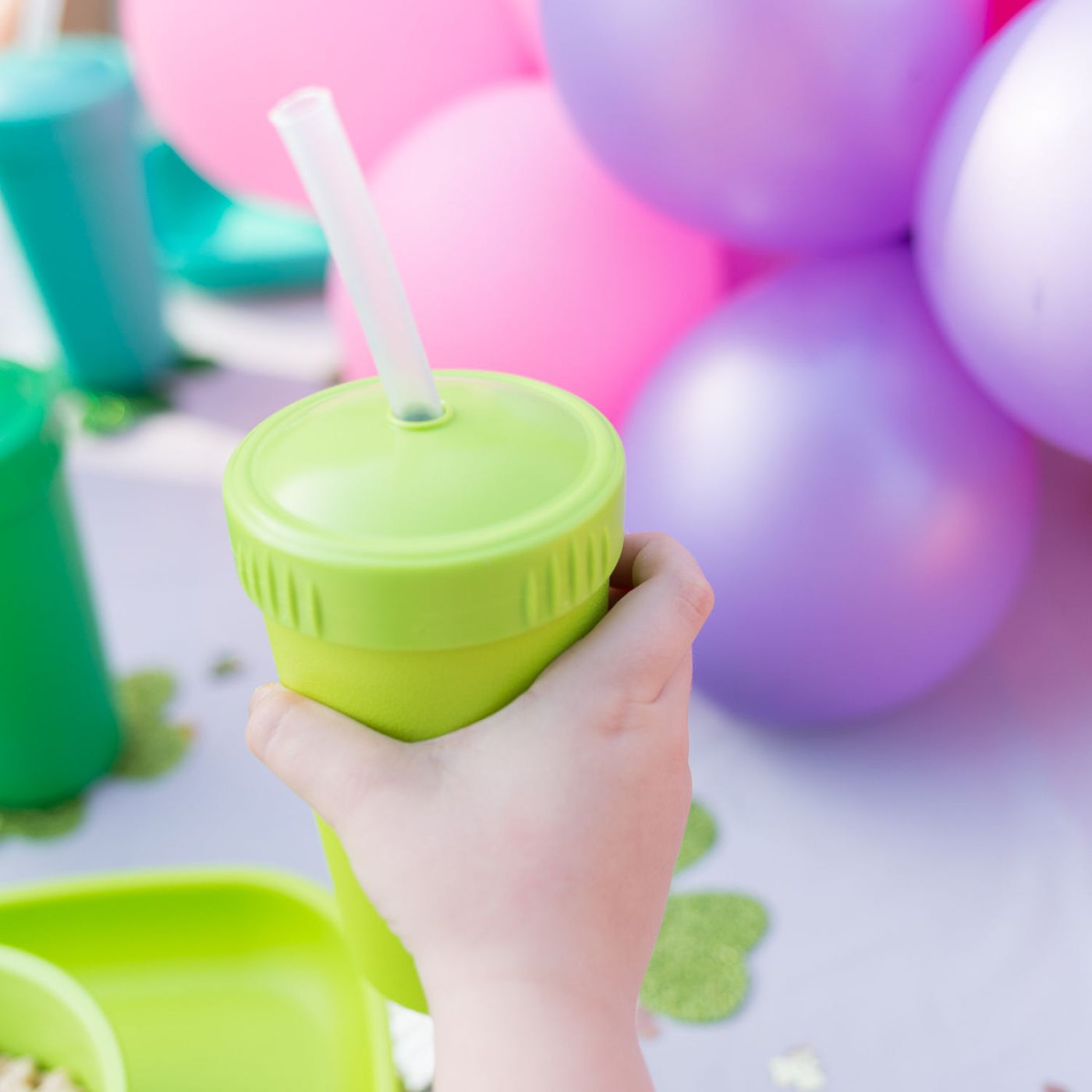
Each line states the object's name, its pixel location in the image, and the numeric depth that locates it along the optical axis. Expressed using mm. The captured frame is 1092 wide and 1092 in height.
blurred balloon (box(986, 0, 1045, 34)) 792
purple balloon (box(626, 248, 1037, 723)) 808
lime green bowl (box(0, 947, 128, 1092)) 607
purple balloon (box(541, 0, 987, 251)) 715
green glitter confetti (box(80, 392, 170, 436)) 1549
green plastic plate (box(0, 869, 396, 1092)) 722
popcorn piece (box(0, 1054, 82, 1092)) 632
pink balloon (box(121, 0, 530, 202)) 1158
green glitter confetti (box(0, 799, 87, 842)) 972
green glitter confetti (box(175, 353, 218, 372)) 1685
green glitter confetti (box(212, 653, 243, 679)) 1132
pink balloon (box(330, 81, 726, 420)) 970
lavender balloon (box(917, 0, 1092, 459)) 635
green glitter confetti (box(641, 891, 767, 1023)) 807
